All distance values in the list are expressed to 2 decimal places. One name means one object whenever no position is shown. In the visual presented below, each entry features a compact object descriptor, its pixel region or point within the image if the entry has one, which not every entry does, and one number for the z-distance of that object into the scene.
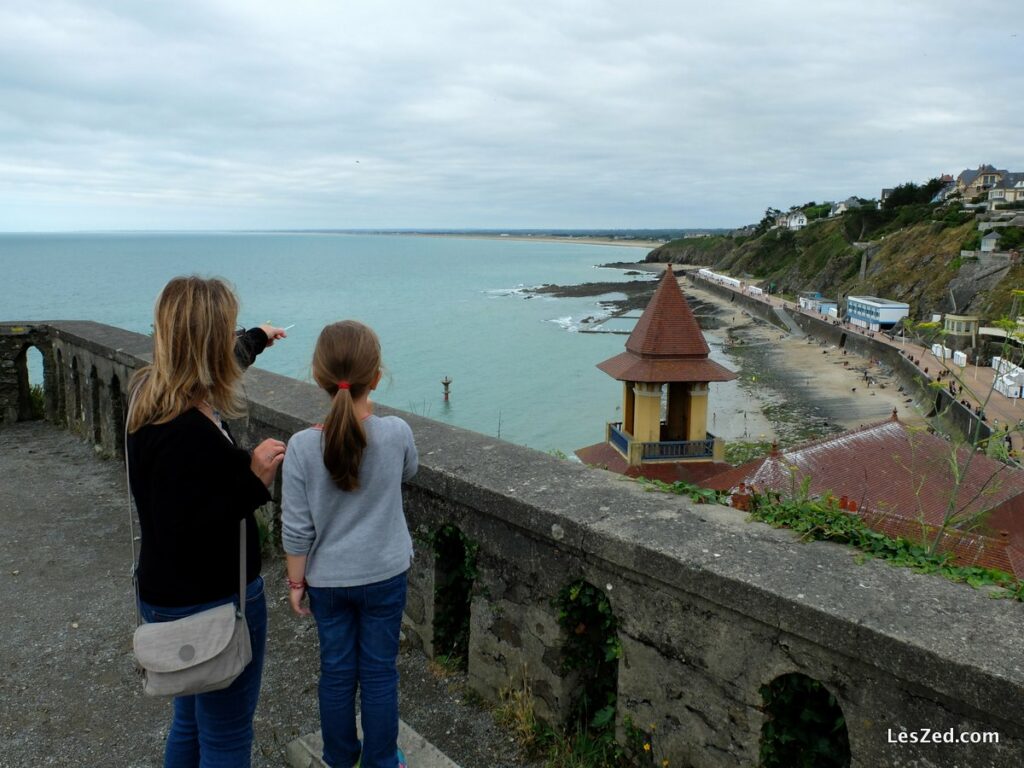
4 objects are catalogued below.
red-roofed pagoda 17.25
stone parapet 2.12
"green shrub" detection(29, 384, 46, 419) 9.52
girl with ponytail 2.51
